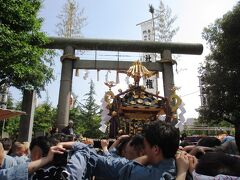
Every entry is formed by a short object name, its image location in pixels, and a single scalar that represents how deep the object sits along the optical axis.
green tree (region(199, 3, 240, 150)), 16.41
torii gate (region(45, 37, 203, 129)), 13.41
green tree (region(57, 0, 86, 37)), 17.50
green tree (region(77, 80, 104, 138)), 30.17
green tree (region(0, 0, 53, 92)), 10.41
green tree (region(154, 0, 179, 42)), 18.58
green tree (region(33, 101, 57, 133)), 29.26
